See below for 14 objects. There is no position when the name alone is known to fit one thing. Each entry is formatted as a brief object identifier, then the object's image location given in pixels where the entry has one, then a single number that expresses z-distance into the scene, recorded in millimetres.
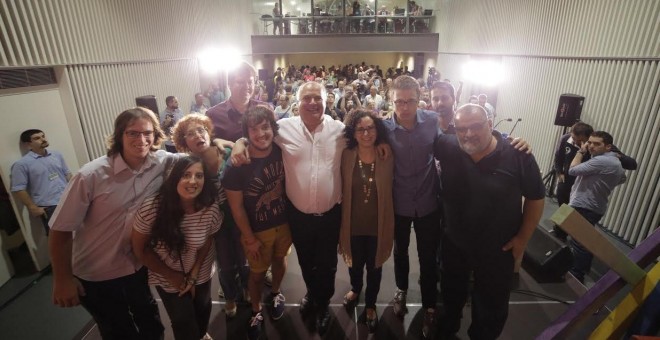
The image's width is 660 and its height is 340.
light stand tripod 5391
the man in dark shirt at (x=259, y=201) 2051
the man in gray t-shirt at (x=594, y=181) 3191
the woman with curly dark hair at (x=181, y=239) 1790
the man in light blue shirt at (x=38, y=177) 3354
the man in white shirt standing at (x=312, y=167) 2152
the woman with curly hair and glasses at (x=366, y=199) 2174
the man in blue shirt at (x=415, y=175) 2195
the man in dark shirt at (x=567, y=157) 3891
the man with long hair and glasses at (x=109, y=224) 1704
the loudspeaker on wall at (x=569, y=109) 4766
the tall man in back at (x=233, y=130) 2553
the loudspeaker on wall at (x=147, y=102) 5563
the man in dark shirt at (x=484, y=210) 1887
